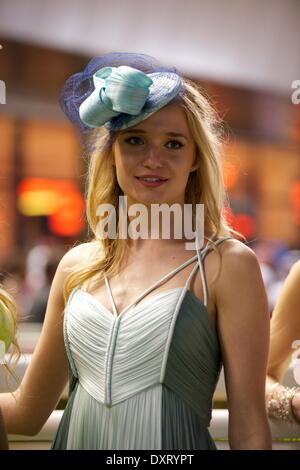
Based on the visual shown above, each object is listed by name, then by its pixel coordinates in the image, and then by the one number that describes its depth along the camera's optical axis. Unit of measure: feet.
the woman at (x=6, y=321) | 10.12
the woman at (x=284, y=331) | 11.44
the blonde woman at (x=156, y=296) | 10.30
